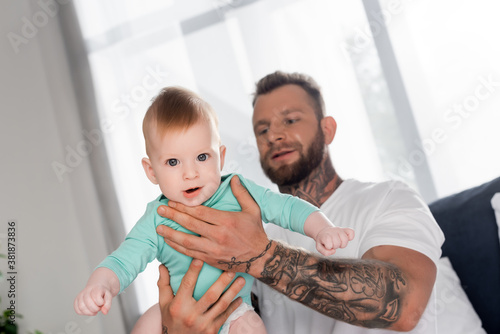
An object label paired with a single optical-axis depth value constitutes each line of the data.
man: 1.31
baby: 1.25
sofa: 1.88
